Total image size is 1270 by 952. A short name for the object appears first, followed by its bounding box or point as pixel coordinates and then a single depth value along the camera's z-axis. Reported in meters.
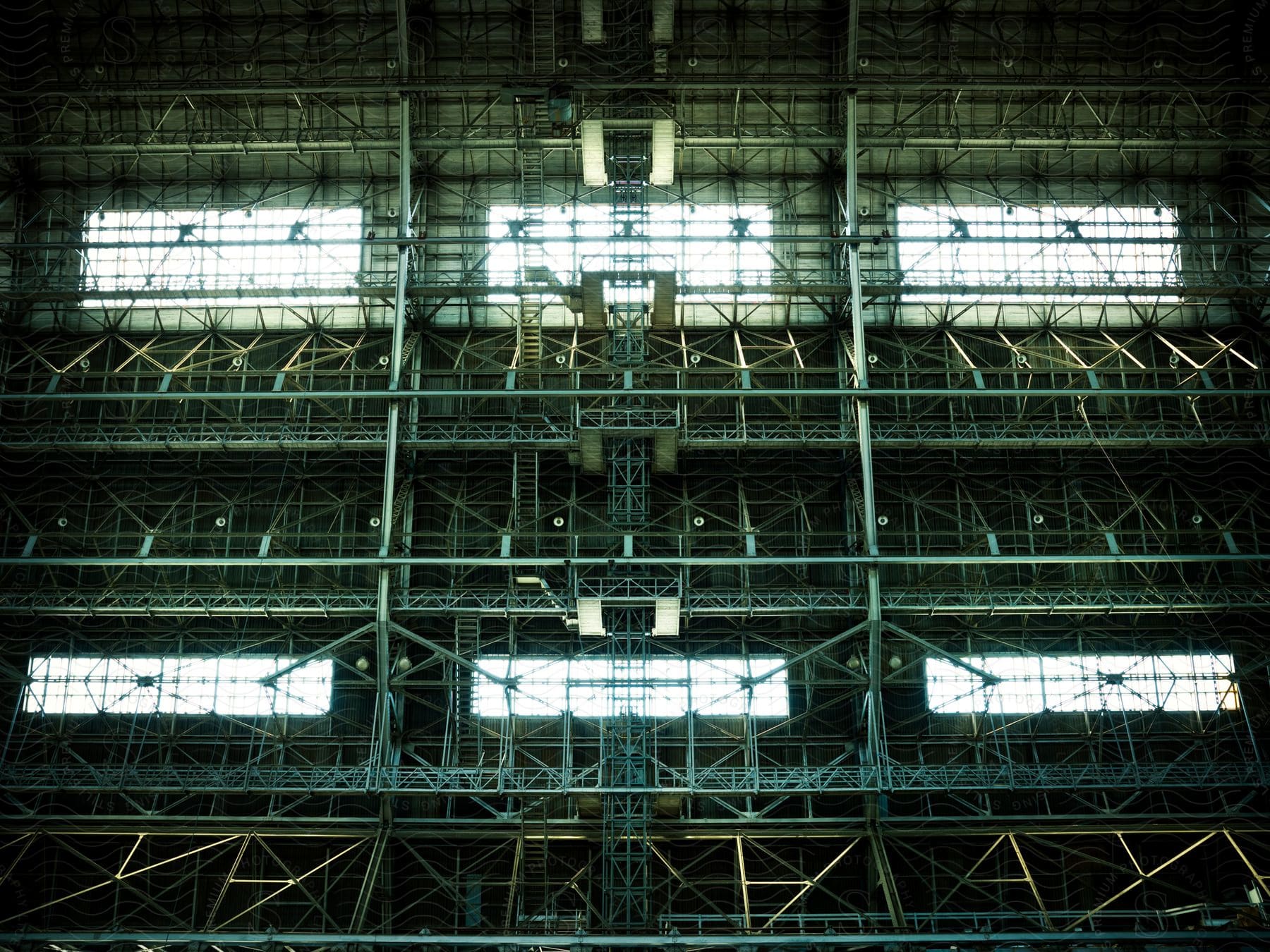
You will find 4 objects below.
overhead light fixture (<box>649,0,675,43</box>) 26.54
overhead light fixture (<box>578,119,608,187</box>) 27.27
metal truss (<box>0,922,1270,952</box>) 22.80
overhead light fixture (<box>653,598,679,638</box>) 26.16
